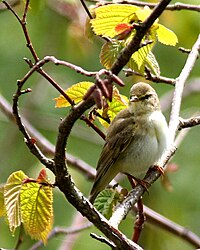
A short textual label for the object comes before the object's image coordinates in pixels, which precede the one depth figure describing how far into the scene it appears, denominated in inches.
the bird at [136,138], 258.4
